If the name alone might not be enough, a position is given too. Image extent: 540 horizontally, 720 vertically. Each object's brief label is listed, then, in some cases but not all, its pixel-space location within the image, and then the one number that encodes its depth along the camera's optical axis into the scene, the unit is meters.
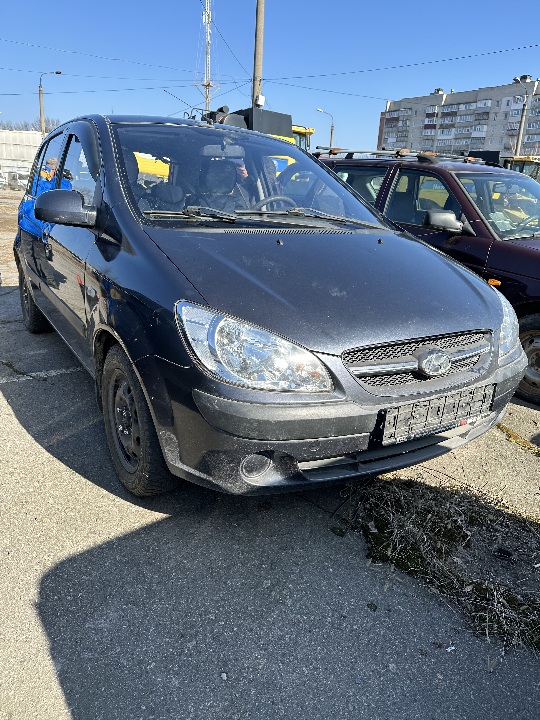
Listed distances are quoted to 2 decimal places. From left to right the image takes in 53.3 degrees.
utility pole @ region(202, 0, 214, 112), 37.50
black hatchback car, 2.00
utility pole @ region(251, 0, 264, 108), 15.73
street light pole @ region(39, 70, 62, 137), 47.23
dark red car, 3.95
